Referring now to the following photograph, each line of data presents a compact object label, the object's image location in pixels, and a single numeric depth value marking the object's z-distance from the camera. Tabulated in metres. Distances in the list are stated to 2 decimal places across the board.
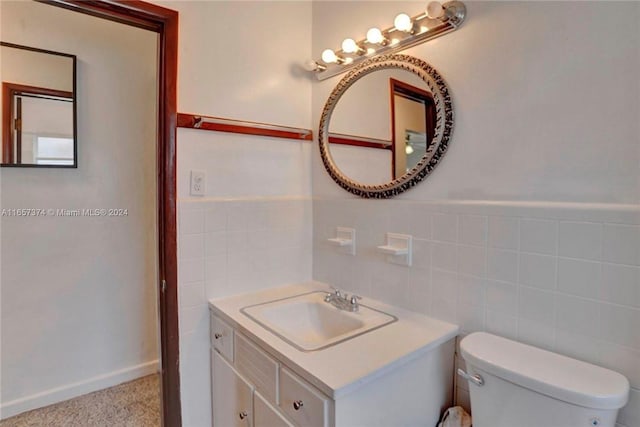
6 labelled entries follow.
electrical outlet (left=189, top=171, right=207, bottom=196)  1.48
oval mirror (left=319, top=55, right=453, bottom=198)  1.30
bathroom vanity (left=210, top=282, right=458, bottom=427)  0.96
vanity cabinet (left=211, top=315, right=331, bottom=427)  0.99
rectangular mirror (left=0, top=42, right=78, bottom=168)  1.79
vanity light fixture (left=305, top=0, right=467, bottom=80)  1.20
